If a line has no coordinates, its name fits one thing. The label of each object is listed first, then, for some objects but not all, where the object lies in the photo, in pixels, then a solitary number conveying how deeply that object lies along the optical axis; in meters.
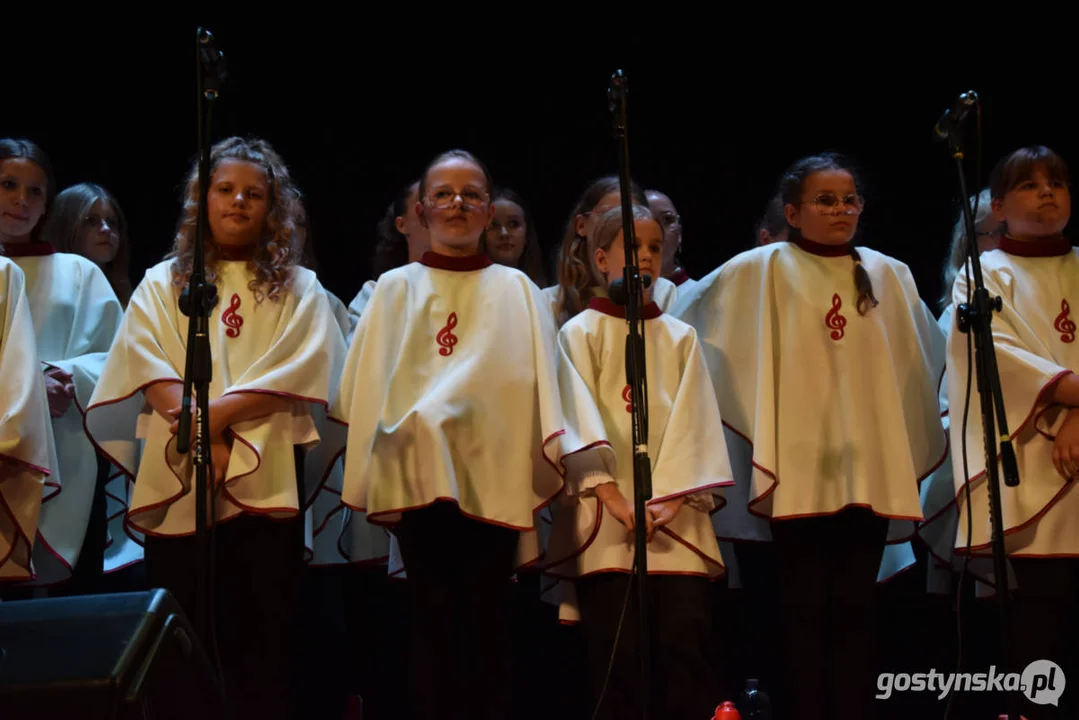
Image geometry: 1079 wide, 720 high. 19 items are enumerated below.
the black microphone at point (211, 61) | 5.85
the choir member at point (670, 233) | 8.77
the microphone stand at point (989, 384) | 5.82
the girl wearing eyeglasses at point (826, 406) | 7.02
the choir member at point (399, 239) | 8.70
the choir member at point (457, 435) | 6.54
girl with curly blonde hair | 6.59
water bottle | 7.08
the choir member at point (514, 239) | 8.96
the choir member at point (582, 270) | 7.81
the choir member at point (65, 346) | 7.37
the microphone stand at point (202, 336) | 5.47
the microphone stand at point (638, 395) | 5.52
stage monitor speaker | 3.81
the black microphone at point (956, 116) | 6.21
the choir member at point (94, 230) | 8.71
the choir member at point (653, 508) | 6.66
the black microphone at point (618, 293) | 5.82
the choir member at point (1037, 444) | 7.23
